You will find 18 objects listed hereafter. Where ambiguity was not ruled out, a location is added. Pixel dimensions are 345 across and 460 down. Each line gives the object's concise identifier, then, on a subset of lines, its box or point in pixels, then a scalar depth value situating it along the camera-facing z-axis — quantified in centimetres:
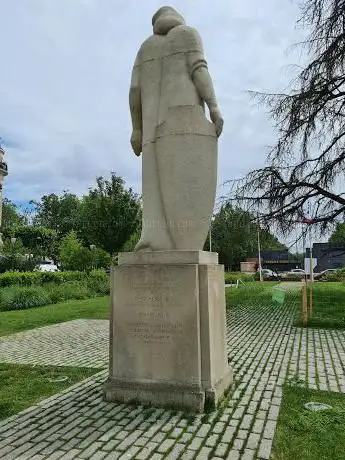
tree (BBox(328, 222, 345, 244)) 1449
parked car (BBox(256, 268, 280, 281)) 4735
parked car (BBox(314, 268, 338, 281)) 4298
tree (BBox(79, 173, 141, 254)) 3042
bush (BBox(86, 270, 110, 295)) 2384
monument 485
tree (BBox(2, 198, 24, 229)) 7169
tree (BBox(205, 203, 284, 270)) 1484
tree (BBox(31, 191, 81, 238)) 7125
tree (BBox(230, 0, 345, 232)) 1250
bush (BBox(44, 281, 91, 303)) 2031
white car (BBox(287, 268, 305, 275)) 5193
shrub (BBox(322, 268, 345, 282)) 3917
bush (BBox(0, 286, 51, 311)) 1742
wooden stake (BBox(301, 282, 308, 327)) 1216
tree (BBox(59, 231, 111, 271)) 3447
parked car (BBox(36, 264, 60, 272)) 4032
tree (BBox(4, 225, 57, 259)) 4666
